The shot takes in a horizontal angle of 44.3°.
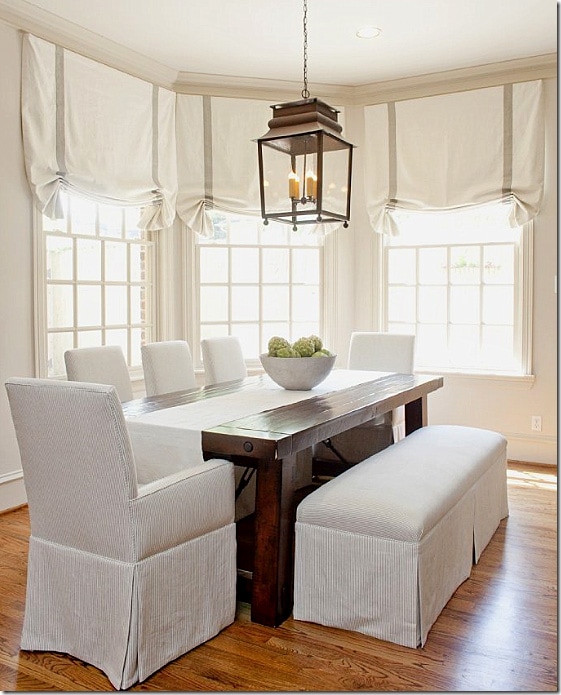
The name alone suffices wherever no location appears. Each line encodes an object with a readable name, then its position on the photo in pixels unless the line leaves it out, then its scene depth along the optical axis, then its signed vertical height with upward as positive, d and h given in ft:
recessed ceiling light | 14.44 +6.18
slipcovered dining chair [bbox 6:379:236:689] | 6.99 -2.36
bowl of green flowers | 11.64 -0.68
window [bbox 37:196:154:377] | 14.55 +0.93
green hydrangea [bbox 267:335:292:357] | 11.68 -0.39
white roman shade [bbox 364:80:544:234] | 16.43 +4.24
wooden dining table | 8.39 -1.52
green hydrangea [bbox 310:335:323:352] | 11.84 -0.37
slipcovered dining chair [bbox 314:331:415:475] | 14.37 -1.99
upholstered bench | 8.03 -2.76
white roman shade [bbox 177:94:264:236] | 17.39 +4.24
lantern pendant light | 9.75 +2.42
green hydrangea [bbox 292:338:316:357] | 11.65 -0.42
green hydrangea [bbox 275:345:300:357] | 11.66 -0.52
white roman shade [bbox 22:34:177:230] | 13.64 +4.11
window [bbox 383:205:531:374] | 17.03 +0.87
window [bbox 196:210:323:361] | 18.15 +1.09
